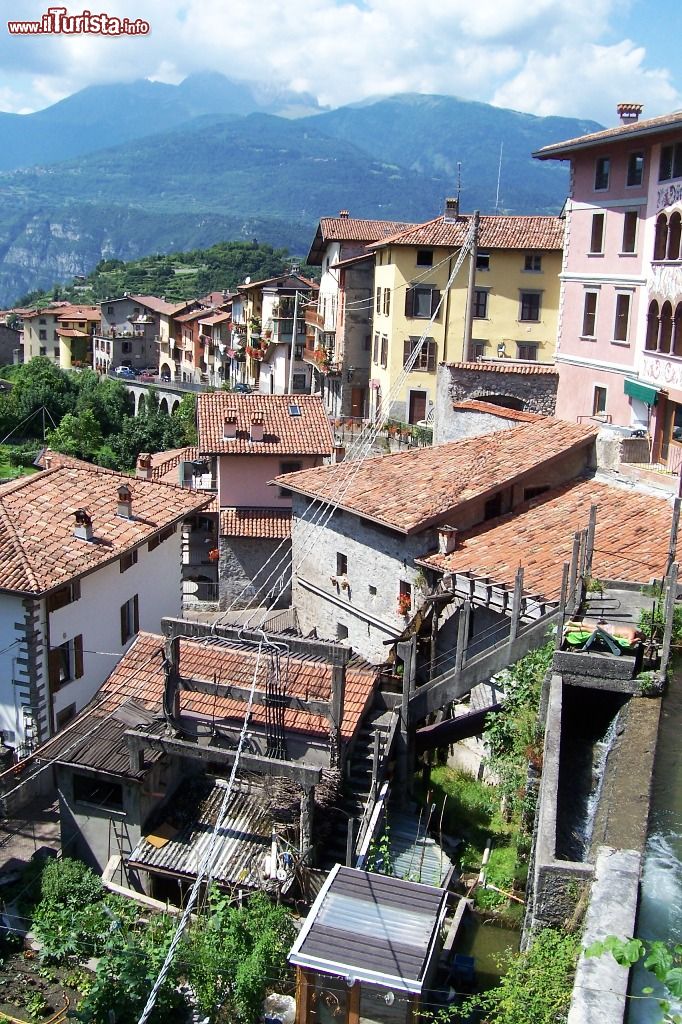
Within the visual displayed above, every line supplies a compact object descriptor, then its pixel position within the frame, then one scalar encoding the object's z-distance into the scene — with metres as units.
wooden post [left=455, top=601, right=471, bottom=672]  17.80
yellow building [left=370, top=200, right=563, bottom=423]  44.81
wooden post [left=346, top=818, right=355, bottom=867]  13.51
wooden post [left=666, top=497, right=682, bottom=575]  15.44
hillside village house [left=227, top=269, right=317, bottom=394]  69.00
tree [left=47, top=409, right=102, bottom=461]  79.00
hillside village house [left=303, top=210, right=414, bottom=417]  56.12
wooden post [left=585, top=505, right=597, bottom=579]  18.15
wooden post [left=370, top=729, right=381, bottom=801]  16.72
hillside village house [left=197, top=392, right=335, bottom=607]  35.00
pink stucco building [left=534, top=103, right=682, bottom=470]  26.77
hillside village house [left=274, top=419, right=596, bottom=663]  23.55
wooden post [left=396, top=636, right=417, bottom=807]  18.67
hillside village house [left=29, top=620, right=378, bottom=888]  16.61
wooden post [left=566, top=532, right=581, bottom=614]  15.60
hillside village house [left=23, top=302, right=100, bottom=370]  115.88
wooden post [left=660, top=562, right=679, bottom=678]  12.62
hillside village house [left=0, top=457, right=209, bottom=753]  21.52
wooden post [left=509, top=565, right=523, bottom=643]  16.98
